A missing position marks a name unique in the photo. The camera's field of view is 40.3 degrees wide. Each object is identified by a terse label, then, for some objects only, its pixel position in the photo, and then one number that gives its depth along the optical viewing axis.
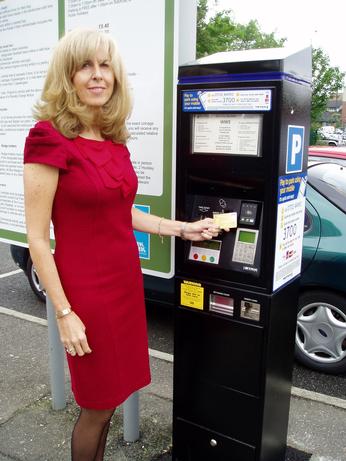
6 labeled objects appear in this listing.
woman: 1.69
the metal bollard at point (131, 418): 2.50
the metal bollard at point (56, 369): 2.86
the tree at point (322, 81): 26.47
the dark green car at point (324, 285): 3.28
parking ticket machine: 1.81
